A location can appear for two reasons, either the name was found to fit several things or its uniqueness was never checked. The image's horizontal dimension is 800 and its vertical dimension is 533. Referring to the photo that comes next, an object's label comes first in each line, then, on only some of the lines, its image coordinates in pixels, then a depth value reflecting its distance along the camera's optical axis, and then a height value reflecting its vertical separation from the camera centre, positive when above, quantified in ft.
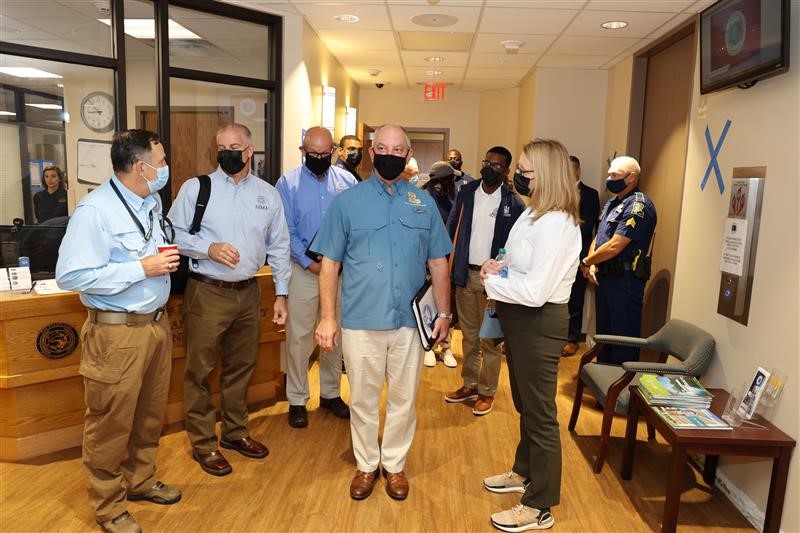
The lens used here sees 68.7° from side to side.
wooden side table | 8.16 -3.48
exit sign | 25.72 +4.26
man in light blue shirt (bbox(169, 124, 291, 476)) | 9.69 -1.50
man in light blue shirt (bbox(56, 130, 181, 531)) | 7.49 -1.55
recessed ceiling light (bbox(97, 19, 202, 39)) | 12.95 +3.39
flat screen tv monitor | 8.61 +2.55
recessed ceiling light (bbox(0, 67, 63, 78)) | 11.42 +2.04
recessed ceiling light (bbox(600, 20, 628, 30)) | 14.88 +4.35
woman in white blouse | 7.73 -1.38
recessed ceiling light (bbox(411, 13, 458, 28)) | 15.07 +4.40
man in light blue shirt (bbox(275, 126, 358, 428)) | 11.68 -1.01
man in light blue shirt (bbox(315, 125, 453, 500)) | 8.66 -1.31
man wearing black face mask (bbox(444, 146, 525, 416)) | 12.14 -1.04
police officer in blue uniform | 13.15 -1.41
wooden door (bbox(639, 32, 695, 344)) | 14.98 +1.18
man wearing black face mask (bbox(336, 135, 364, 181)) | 14.90 +0.87
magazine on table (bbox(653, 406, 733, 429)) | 8.51 -3.27
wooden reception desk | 9.83 -3.40
